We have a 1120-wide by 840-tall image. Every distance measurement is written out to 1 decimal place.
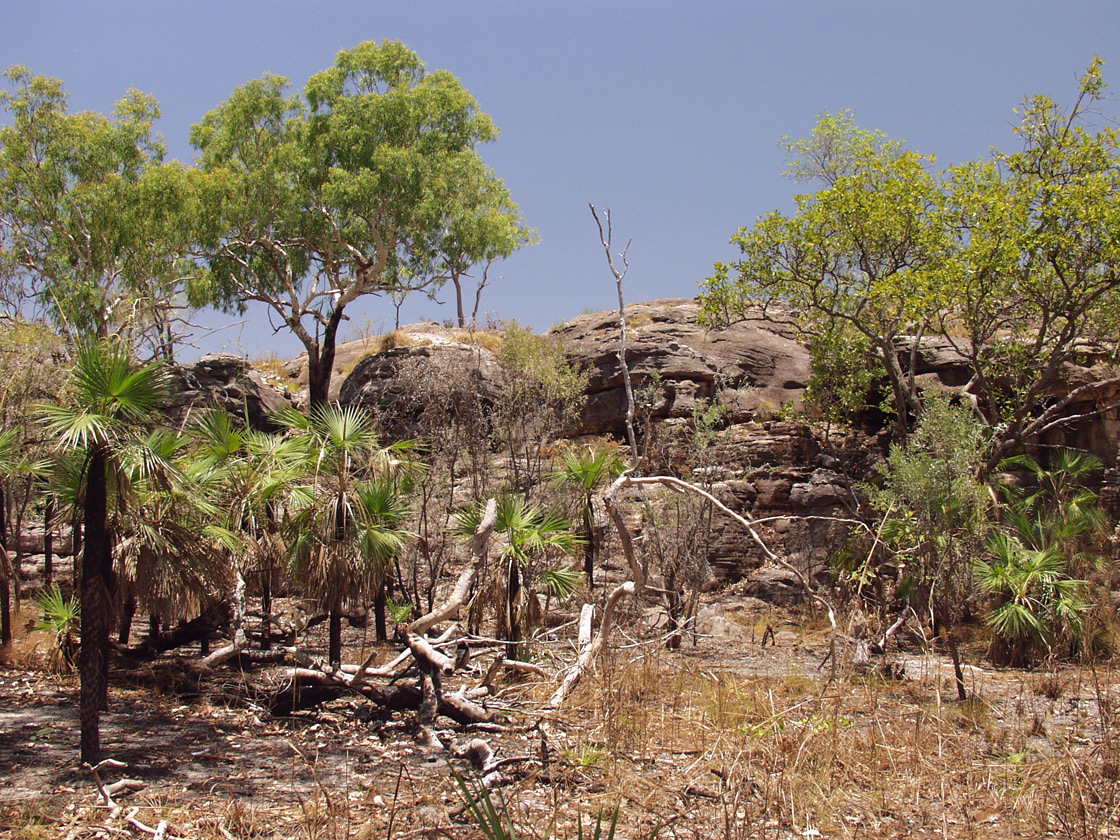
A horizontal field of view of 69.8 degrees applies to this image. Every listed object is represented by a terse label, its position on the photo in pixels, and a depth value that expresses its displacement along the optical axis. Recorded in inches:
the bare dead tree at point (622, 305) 916.6
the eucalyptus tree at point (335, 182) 1097.4
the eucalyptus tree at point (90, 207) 1046.4
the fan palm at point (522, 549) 534.3
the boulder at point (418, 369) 940.0
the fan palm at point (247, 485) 468.4
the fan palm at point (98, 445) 287.0
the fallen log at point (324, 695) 400.2
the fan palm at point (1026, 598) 515.2
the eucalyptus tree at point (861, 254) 751.7
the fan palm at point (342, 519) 448.8
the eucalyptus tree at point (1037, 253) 682.8
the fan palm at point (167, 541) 317.7
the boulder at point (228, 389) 1000.9
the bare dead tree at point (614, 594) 370.8
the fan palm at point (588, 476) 639.1
